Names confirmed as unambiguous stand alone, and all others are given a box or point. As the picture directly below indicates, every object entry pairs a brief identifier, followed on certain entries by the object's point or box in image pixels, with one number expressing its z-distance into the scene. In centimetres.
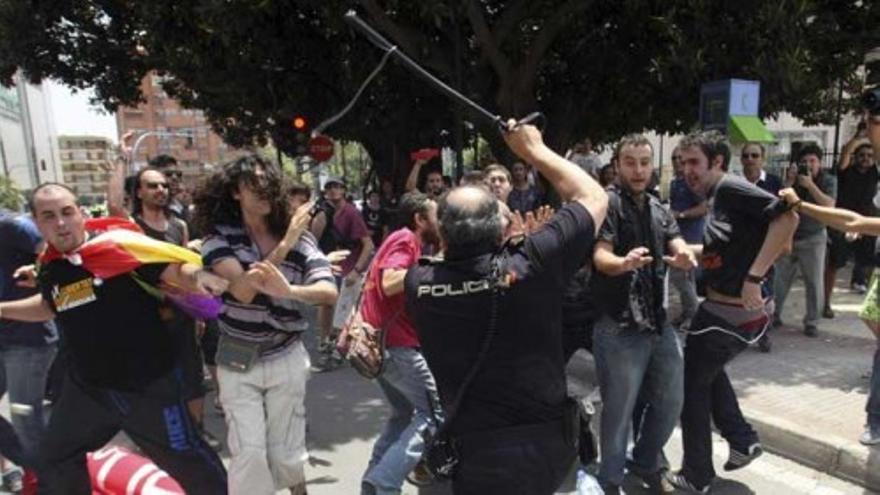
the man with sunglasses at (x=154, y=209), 450
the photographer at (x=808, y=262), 621
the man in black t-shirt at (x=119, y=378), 295
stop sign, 1579
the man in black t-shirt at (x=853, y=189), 718
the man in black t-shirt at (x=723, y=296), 341
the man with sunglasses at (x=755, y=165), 588
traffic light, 1215
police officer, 217
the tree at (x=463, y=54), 796
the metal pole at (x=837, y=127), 1166
